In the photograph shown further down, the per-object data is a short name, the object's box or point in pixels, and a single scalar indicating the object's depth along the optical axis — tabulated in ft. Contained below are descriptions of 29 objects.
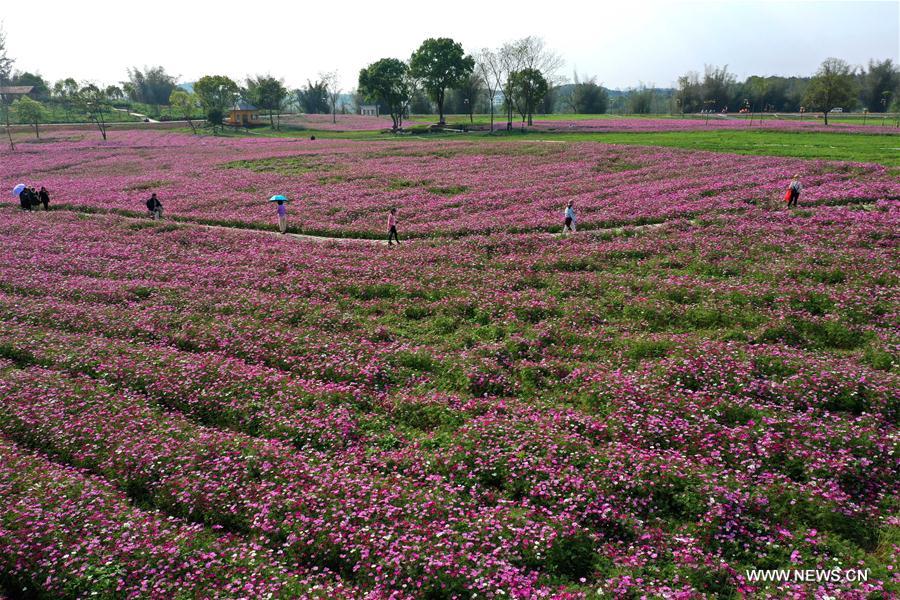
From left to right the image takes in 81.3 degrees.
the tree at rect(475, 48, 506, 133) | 377.09
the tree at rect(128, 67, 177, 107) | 574.15
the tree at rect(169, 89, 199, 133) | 378.53
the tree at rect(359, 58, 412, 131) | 351.25
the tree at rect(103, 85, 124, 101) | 541.71
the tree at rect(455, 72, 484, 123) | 433.48
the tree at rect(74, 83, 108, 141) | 359.87
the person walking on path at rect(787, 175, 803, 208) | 89.68
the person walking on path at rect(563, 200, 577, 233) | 86.48
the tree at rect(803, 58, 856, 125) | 275.80
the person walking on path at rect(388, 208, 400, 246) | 86.84
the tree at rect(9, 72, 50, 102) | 499.92
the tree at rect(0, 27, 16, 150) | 403.17
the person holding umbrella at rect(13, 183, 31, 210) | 120.57
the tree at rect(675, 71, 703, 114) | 498.28
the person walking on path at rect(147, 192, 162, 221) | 110.83
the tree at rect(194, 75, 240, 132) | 380.78
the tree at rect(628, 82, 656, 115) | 567.59
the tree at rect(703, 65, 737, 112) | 512.63
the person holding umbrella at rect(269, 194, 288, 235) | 97.71
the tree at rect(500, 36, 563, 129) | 365.40
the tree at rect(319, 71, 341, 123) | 557.25
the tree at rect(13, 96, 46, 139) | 311.27
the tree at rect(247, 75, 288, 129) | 422.82
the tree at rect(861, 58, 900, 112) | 443.32
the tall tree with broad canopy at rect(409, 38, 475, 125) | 348.59
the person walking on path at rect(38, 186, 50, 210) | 123.03
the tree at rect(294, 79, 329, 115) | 580.71
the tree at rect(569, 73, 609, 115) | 563.07
